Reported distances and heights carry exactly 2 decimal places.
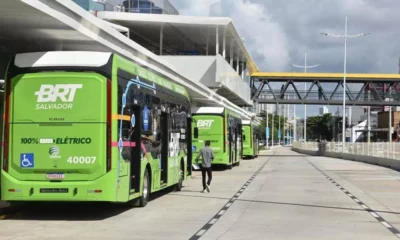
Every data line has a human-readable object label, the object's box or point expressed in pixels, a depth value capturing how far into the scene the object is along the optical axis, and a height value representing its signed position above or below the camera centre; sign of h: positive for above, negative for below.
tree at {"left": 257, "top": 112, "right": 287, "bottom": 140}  152.50 +5.77
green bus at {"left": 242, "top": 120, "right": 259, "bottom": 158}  51.66 +0.26
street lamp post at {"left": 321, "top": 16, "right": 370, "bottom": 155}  62.74 +6.30
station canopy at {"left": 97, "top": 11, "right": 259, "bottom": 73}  42.75 +8.62
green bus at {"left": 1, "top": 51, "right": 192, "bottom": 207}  12.53 +0.28
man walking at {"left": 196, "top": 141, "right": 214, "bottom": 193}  20.00 -0.55
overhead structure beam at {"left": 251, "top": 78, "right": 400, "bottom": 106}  71.25 +6.09
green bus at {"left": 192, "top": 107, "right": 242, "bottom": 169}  32.84 +0.66
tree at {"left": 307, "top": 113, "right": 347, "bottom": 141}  136.62 +4.10
